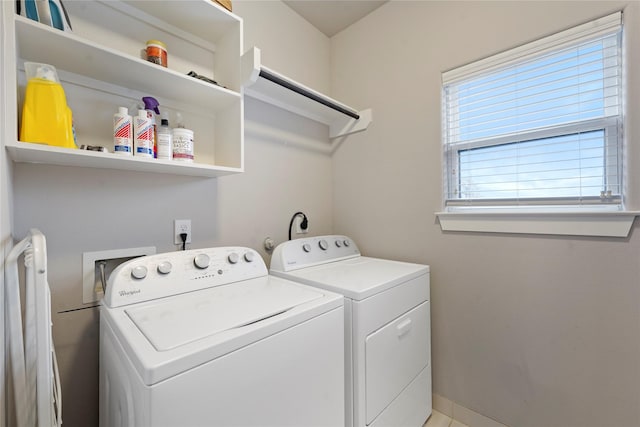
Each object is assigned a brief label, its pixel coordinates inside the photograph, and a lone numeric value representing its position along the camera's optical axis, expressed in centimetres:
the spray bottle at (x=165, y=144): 114
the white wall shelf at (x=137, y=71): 91
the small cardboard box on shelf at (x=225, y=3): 125
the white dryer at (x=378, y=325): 111
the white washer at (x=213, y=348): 64
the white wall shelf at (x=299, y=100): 131
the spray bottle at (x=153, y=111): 113
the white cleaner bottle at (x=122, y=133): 103
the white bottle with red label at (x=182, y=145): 117
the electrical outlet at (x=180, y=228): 136
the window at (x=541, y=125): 119
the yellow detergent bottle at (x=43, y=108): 84
